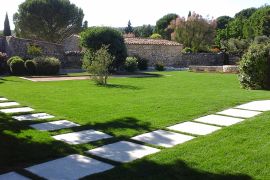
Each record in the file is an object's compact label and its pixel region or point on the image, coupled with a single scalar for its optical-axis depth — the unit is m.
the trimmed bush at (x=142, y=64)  27.81
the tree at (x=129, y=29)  78.38
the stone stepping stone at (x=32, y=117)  7.68
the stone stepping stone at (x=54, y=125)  6.79
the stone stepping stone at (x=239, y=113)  7.71
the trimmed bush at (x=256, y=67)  13.55
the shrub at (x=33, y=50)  25.47
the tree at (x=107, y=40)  23.19
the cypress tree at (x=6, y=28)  46.16
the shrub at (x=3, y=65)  21.64
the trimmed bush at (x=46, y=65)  21.83
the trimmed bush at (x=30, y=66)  21.41
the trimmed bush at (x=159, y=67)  28.02
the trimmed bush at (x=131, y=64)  24.70
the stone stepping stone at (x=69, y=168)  4.39
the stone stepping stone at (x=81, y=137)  5.98
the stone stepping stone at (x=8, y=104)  9.40
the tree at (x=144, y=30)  71.89
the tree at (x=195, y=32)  38.75
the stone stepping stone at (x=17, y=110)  8.51
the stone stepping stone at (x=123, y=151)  5.08
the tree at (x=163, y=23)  63.13
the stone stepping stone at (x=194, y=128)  6.43
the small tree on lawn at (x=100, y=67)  15.23
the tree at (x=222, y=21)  69.44
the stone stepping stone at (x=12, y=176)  4.28
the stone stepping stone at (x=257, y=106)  8.43
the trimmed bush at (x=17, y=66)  20.90
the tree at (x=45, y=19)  45.16
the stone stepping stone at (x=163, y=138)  5.78
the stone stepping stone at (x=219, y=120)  7.05
